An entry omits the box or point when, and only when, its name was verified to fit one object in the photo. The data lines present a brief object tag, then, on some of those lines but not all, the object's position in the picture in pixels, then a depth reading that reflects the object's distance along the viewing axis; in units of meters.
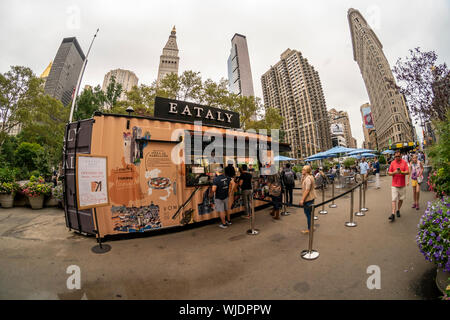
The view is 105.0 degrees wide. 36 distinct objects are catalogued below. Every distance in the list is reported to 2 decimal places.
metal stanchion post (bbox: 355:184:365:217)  6.22
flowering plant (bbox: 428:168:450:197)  4.10
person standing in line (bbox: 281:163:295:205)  8.06
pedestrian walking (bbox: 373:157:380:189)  11.54
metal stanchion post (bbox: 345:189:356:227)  5.27
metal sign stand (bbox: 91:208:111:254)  4.25
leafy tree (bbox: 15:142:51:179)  17.80
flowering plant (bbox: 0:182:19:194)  7.75
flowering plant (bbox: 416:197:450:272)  2.32
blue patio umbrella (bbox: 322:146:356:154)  13.75
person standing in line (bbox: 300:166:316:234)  4.81
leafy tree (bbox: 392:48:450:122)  11.10
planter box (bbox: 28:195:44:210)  7.91
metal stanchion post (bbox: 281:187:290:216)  7.16
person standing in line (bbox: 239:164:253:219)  6.50
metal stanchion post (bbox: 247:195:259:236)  5.13
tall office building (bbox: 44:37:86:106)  29.34
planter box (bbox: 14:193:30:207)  8.30
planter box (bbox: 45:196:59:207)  8.42
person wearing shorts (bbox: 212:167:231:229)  5.74
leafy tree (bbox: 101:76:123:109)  22.88
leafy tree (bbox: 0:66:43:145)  18.14
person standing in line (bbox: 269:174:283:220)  6.42
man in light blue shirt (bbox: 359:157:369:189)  11.63
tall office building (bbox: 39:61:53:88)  24.66
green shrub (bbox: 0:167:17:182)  7.99
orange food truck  4.91
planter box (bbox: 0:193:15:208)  7.79
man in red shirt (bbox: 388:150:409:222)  5.35
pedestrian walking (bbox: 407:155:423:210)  6.21
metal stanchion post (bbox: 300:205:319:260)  3.56
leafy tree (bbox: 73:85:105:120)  22.39
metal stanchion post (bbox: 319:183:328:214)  6.94
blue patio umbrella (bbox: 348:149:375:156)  15.91
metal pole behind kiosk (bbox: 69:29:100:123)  11.09
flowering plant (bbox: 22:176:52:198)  7.89
